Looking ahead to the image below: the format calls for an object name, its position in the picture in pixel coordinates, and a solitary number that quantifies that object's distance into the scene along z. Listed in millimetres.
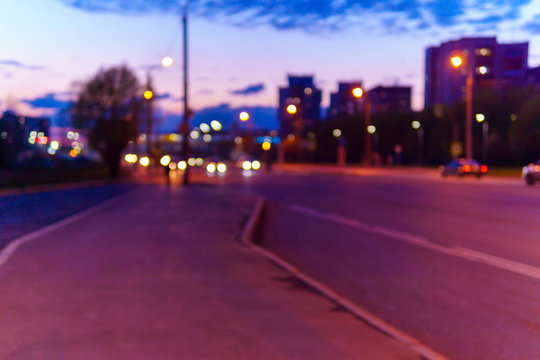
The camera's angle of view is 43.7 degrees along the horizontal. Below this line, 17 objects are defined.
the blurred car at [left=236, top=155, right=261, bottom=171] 80750
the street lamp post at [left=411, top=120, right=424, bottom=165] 90375
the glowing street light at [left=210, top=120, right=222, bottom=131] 42138
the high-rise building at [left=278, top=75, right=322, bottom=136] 163000
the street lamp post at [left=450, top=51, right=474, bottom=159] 26370
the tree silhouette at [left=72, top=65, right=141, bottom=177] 66688
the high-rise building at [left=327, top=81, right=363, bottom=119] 143250
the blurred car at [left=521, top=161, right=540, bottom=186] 36188
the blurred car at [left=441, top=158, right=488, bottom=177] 49053
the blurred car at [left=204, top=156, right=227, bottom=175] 72862
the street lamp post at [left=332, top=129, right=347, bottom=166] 111775
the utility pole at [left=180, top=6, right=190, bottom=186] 34531
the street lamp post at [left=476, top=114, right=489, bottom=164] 62906
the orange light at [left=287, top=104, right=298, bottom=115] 35584
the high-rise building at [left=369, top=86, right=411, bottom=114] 147000
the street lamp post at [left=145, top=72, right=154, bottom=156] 59844
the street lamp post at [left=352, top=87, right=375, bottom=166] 30997
